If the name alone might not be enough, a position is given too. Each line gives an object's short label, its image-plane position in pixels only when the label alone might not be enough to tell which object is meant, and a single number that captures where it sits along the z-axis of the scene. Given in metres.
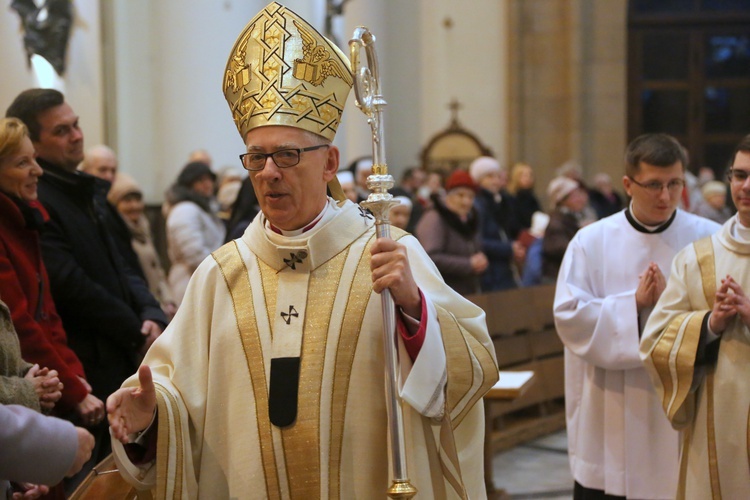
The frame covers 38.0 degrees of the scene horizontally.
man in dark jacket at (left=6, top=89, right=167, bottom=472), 4.68
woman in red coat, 3.93
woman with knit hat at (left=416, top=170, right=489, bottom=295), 7.91
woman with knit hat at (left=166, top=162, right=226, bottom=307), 7.23
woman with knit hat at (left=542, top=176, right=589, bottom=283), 8.79
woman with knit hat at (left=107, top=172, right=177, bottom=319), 6.52
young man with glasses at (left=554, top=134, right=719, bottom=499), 4.86
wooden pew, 8.41
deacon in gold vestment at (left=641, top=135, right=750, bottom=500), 4.10
